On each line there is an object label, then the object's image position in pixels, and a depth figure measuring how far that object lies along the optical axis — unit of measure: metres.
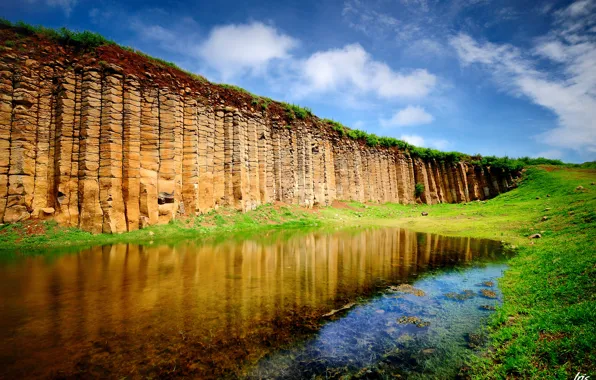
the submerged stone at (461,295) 7.22
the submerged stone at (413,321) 5.76
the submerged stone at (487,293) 7.23
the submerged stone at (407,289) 7.62
